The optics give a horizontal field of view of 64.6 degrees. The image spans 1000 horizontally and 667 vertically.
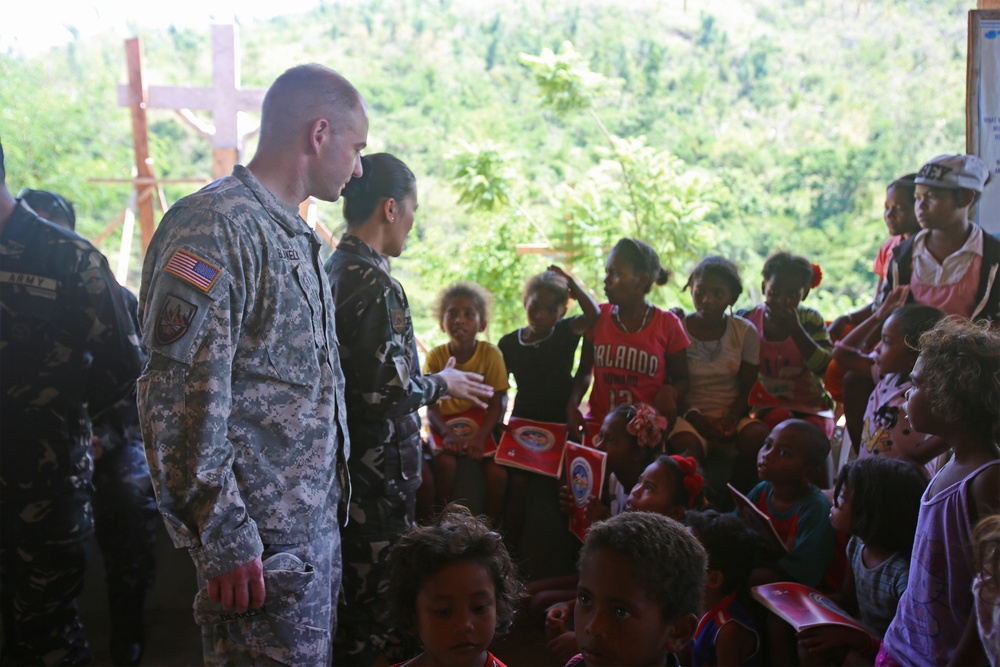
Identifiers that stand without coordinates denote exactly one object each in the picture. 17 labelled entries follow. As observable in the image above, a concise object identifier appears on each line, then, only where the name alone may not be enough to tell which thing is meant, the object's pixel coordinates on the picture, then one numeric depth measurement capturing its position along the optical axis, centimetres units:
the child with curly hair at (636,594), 154
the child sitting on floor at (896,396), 267
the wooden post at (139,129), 865
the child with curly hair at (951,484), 171
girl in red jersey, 347
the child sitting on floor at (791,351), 344
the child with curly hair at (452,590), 165
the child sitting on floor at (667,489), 278
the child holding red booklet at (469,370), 349
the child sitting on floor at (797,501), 256
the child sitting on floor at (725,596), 232
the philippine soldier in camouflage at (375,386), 225
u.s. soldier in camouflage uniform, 151
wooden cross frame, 859
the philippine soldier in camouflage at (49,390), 240
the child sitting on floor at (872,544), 218
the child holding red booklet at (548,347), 366
